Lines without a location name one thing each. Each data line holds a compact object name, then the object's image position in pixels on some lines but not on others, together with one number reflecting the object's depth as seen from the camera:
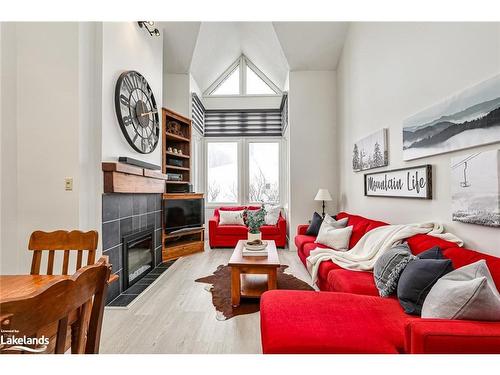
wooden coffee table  2.45
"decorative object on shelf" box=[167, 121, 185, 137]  4.46
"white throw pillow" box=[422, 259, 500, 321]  1.16
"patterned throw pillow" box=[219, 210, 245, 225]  5.04
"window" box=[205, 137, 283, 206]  6.09
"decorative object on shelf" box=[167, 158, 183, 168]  4.58
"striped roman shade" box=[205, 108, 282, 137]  6.07
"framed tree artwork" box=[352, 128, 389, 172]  3.03
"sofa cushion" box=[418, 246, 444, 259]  1.65
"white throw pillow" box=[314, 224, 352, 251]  3.05
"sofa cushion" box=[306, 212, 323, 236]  3.86
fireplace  2.89
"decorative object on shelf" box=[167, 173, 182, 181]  4.43
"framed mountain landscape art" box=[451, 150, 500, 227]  1.59
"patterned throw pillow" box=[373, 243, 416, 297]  1.76
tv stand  4.07
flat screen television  4.10
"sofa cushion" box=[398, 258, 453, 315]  1.49
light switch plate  2.35
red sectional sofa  1.04
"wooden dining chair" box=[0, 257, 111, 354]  0.59
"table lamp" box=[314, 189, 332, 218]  4.43
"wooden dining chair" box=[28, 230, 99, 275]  1.58
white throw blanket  2.11
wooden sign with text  2.26
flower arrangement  3.12
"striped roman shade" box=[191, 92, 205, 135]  5.23
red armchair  4.86
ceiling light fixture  3.34
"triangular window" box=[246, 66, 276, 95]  6.15
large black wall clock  2.84
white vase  3.09
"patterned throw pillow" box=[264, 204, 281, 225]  5.05
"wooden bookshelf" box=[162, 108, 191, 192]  4.29
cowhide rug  2.36
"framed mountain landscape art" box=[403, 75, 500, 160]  1.63
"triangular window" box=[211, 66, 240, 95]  6.16
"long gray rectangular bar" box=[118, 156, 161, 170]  2.76
